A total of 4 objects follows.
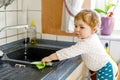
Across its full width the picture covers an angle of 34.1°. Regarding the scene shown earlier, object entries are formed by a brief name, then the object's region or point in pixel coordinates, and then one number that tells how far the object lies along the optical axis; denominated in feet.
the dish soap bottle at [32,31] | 5.45
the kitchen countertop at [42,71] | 2.92
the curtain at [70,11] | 4.68
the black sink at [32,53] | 4.73
